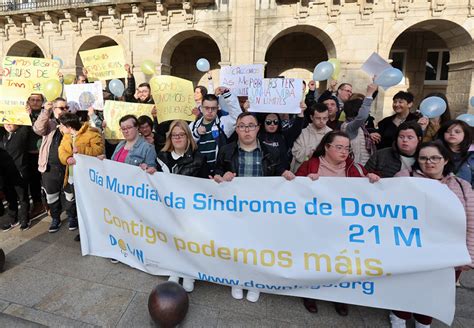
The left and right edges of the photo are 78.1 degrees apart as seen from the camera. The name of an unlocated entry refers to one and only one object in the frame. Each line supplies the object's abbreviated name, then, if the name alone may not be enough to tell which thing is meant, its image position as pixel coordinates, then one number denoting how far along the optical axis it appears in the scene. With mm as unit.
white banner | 2176
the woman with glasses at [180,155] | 2881
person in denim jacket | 3201
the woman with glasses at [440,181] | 2217
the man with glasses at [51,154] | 3910
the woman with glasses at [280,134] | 3050
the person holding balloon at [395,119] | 3562
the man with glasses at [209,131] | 3229
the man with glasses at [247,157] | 2750
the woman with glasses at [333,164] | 2467
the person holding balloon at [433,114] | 3393
